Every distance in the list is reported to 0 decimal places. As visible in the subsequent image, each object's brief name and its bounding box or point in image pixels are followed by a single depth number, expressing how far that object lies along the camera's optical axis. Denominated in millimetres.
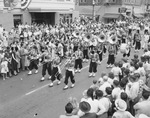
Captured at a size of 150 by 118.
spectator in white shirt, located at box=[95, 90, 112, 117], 4809
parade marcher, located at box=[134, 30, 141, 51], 15027
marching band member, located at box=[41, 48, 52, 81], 9672
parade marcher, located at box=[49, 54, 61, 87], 9055
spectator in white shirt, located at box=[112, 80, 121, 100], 5180
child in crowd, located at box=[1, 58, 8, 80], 10086
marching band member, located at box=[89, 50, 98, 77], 10102
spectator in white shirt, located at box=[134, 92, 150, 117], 4484
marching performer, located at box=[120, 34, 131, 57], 12382
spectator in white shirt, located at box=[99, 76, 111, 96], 5770
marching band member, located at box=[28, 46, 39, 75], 10854
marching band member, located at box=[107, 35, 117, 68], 11594
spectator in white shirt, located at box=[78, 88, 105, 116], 4481
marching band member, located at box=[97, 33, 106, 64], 12021
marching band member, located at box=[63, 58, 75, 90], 8719
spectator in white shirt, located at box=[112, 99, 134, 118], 4152
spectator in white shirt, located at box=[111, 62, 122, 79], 7491
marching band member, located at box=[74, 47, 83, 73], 10797
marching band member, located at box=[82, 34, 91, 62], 12727
